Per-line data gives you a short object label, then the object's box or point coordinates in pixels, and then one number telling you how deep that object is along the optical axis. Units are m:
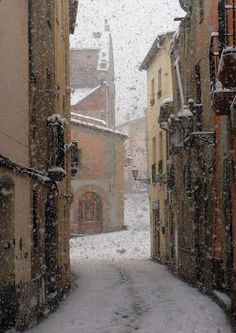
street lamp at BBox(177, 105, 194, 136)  15.98
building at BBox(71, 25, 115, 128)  51.81
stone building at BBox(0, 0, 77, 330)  11.11
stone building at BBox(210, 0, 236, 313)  10.51
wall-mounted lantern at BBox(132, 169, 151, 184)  34.41
